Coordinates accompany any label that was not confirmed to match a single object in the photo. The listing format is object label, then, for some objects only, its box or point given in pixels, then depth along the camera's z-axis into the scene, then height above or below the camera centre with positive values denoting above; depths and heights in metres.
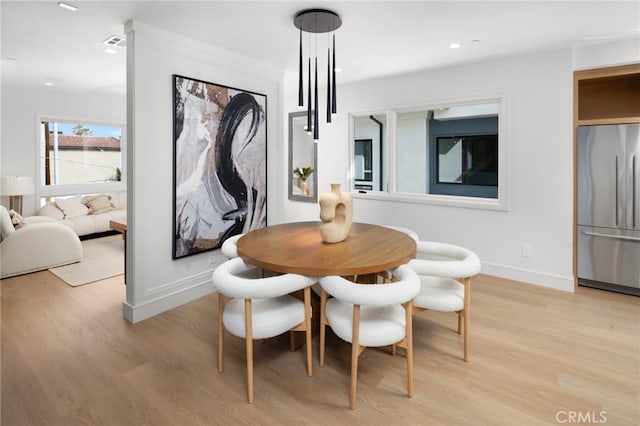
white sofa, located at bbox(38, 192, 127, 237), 5.87 -0.10
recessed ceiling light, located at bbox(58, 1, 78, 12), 2.55 +1.48
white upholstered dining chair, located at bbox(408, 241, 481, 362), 2.24 -0.57
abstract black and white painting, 3.28 +0.44
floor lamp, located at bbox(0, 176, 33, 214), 5.32 +0.27
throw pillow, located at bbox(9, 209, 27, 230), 4.43 -0.19
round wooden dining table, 2.02 -0.30
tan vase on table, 2.48 -0.07
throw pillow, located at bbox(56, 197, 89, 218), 6.02 -0.03
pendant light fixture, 2.65 +1.46
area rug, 4.12 -0.78
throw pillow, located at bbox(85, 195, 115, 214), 6.41 +0.03
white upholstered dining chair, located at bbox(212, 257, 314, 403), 1.93 -0.63
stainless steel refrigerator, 3.40 +0.00
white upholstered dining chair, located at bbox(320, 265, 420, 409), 1.84 -0.65
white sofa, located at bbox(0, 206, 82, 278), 4.07 -0.51
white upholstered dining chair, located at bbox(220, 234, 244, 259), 2.58 -0.32
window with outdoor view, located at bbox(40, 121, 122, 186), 6.26 +0.99
